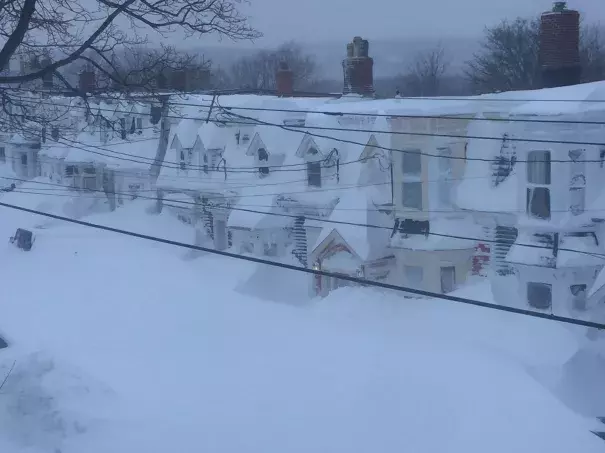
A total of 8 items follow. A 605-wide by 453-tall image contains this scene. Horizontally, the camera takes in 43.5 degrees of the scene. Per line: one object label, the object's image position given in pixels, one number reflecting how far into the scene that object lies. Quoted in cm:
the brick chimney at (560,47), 1669
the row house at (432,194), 1869
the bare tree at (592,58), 3183
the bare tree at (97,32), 950
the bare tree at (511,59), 3594
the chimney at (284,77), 2509
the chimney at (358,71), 2283
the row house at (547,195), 1585
